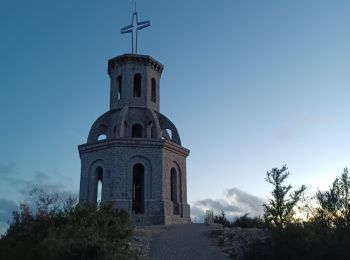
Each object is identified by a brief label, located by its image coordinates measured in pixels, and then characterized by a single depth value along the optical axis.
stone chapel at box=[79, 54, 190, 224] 26.89
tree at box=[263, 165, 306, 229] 24.02
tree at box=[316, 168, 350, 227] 14.86
